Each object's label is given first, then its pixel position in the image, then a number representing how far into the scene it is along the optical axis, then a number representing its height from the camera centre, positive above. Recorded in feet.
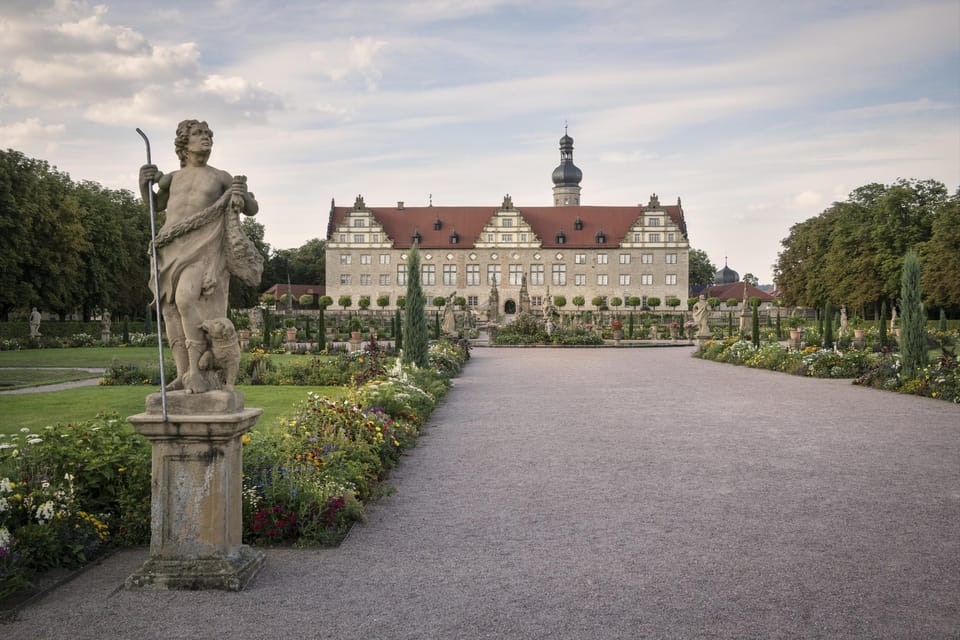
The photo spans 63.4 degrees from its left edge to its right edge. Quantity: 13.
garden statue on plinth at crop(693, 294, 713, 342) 91.15 -0.91
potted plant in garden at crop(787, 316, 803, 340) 126.80 -1.85
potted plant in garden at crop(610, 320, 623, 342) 114.11 -2.66
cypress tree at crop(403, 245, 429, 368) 52.39 -1.34
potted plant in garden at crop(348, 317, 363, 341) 122.94 -1.79
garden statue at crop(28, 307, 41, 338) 96.37 -0.74
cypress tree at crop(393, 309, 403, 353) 75.72 -2.37
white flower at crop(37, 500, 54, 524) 14.70 -3.69
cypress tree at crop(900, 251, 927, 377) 47.98 -0.94
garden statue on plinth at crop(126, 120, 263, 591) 13.96 -1.68
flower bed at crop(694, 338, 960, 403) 43.62 -3.95
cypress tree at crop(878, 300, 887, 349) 76.00 -1.99
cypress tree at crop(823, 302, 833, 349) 77.77 -1.85
